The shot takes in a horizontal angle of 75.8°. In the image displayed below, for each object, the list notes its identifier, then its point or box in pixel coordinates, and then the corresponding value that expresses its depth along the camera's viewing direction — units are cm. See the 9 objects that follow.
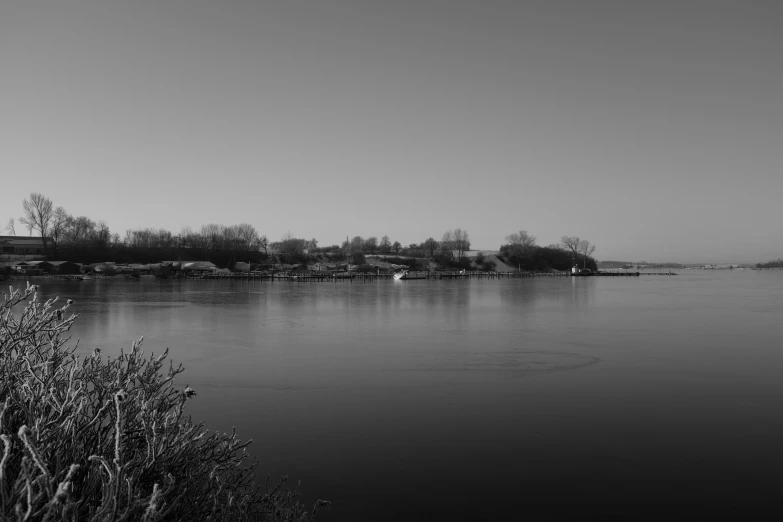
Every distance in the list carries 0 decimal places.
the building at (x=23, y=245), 8119
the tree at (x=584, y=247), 15038
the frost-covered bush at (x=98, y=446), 264
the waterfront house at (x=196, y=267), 8481
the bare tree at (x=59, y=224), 8352
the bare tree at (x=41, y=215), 8112
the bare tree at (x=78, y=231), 8662
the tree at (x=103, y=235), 8987
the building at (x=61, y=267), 6988
